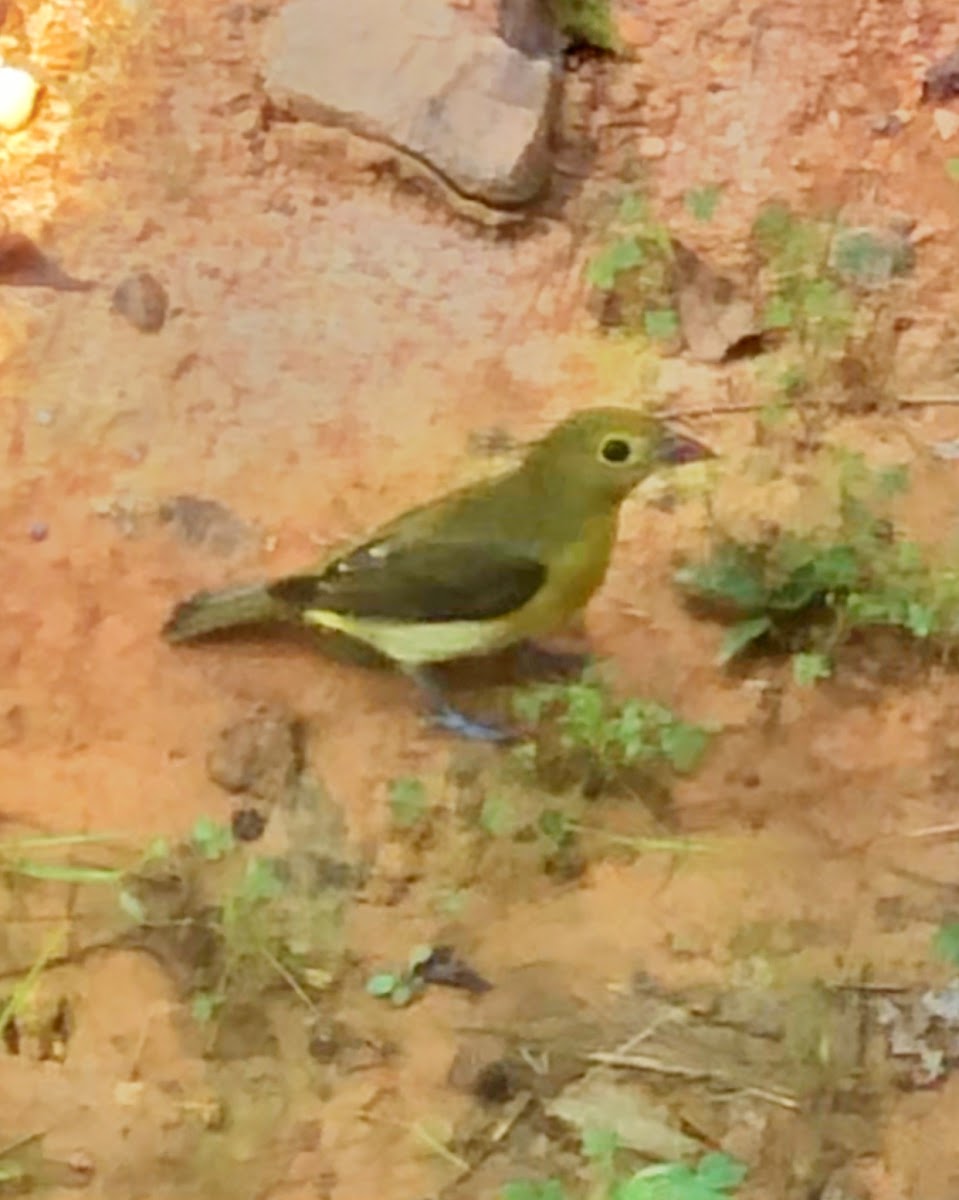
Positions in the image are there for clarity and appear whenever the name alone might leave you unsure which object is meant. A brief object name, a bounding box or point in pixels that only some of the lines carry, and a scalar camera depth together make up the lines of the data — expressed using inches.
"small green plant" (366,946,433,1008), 101.2
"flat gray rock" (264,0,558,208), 134.3
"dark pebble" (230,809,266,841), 107.0
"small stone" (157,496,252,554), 119.3
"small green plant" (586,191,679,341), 129.9
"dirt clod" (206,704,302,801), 108.7
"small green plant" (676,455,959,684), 113.4
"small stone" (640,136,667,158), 138.9
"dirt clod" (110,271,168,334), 129.2
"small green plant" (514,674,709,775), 107.8
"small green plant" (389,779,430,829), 107.3
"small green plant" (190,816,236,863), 105.7
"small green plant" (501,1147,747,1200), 93.4
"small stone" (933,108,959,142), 139.6
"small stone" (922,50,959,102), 141.0
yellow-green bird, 106.3
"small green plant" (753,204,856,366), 128.2
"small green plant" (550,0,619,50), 142.6
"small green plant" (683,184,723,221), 135.0
